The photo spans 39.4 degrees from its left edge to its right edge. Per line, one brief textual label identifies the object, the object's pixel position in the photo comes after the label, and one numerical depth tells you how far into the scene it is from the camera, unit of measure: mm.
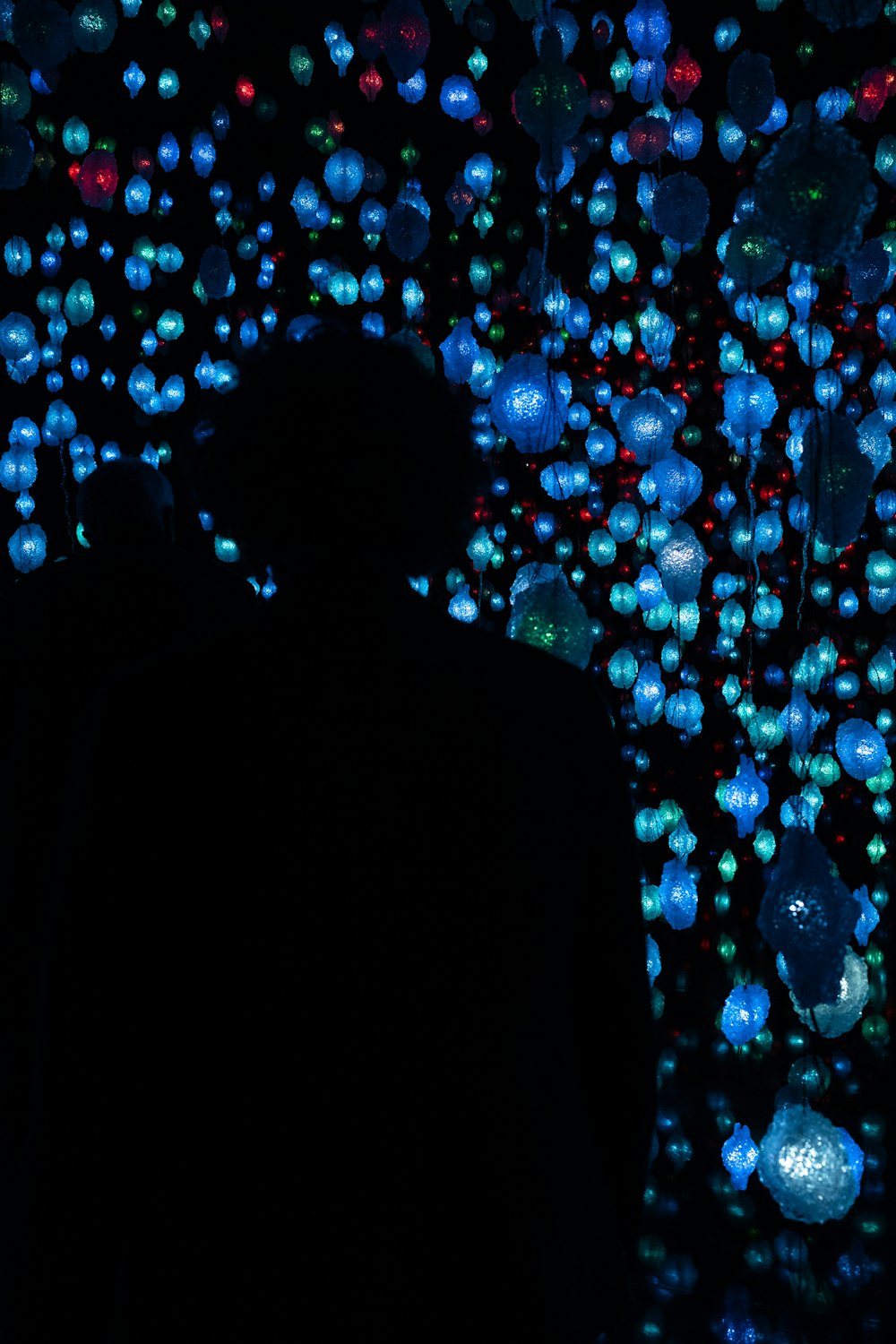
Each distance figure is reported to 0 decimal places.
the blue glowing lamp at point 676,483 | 3398
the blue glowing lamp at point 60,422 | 4391
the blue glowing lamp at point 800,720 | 2666
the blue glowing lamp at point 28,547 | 4457
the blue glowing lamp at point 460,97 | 3402
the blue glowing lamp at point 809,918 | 2041
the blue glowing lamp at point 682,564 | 3365
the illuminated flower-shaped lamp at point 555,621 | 2543
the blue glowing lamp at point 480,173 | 3777
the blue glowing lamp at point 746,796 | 3727
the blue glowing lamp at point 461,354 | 3662
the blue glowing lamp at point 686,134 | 3418
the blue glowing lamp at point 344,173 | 3316
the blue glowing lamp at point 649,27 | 2996
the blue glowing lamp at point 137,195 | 4285
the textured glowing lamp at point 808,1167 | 2143
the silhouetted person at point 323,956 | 918
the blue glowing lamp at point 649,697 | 4426
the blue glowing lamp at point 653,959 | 3975
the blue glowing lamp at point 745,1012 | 3209
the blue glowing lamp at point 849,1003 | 2736
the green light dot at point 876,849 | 5072
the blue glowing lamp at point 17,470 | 4469
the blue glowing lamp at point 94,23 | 3250
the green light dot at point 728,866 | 4562
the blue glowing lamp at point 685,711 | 4223
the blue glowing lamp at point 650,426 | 3119
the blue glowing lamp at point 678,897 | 3617
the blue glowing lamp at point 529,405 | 2551
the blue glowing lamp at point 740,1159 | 3100
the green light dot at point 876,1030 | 4402
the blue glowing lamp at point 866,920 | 3760
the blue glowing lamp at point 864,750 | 3580
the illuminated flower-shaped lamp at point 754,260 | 2900
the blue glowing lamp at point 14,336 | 3934
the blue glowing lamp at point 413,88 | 3000
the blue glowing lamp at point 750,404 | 3266
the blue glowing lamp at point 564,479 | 2768
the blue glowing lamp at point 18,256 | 3883
